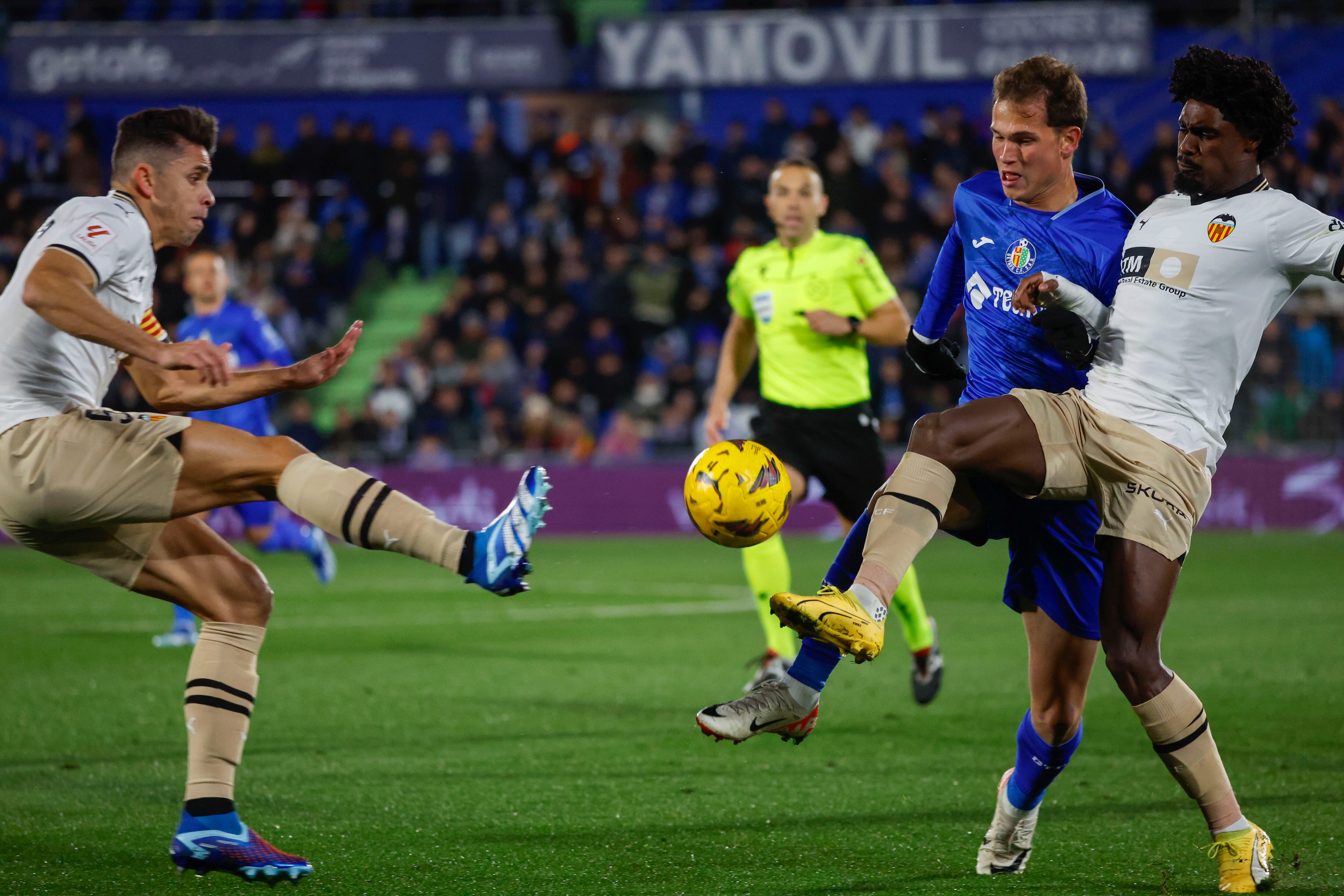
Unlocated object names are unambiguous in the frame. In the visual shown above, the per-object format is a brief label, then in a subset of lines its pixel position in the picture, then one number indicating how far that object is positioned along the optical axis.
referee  15.59
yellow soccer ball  8.95
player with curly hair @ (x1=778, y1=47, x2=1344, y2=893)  8.11
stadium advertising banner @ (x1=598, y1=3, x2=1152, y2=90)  41.53
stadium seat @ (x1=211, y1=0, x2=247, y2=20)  47.28
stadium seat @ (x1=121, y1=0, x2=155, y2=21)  47.09
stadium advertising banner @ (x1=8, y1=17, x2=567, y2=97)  44.09
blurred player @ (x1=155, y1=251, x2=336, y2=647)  19.44
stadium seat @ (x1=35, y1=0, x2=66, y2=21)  46.50
